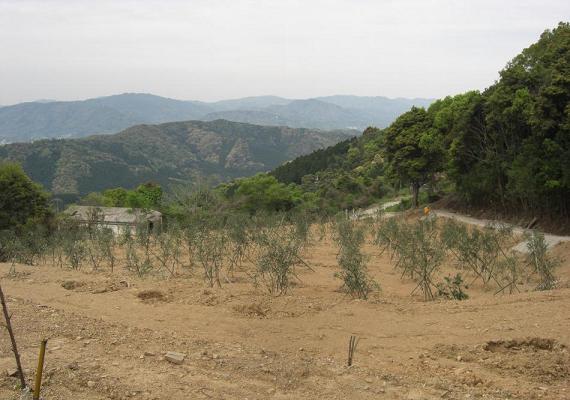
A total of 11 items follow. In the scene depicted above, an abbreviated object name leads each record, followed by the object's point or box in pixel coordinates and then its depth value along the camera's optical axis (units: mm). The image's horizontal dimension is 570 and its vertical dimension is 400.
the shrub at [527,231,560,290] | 11141
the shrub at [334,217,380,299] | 9594
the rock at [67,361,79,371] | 5557
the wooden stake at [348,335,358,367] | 5898
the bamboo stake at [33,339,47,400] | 4480
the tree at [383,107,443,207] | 30422
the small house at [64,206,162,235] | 38188
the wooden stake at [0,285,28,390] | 4840
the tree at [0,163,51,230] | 24438
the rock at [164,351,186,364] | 5900
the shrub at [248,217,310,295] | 10469
